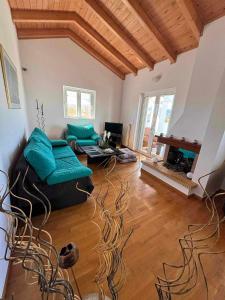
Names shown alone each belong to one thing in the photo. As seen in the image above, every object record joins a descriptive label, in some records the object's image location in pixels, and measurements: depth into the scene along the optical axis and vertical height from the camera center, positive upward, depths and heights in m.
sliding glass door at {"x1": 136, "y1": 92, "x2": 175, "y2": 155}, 3.94 -0.26
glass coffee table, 3.28 -1.11
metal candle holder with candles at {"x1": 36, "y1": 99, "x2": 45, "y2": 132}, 4.25 -0.44
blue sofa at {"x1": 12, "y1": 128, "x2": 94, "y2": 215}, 1.63 -0.95
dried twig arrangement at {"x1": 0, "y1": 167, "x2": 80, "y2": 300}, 0.49 -0.58
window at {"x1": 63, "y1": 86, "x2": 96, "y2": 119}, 4.69 +0.05
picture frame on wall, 1.70 +0.25
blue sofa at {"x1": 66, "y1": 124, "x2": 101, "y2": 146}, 4.20 -0.94
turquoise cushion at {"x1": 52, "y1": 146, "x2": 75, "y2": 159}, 2.80 -1.00
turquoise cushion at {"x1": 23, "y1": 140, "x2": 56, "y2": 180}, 1.63 -0.70
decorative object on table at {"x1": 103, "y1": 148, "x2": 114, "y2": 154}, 3.52 -1.09
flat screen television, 5.24 -0.74
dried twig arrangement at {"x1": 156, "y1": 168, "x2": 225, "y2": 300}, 1.26 -1.45
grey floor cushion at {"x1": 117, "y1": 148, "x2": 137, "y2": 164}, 3.76 -1.29
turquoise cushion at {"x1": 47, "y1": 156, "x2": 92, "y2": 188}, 1.78 -0.92
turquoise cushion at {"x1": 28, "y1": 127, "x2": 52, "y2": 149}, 2.35 -0.60
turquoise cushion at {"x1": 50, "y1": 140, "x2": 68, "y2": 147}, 3.36 -0.93
